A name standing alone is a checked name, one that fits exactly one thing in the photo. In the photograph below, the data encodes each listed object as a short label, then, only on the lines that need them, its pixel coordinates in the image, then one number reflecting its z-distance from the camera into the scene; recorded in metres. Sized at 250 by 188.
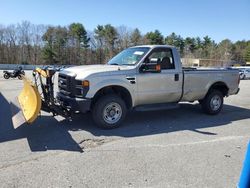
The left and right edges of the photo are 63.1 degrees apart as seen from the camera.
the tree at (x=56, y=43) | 46.20
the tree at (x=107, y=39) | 48.49
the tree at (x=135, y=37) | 48.26
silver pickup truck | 4.65
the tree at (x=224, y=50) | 64.17
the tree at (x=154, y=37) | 51.60
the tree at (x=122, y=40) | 48.44
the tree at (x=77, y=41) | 48.31
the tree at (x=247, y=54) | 63.05
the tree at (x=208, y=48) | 63.72
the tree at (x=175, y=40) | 61.76
